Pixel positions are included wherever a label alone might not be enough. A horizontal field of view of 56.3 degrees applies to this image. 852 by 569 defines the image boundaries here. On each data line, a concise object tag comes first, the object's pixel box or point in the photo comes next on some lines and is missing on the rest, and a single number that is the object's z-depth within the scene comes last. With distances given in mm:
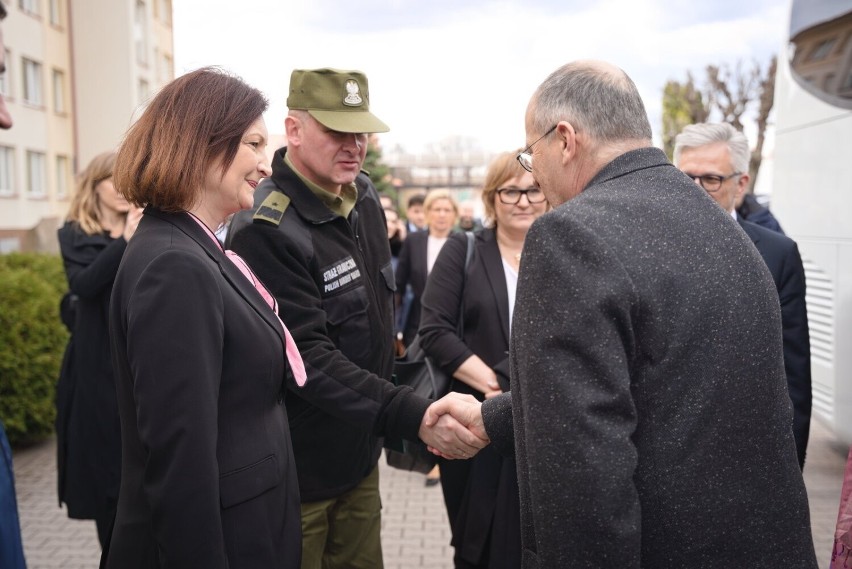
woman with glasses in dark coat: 3359
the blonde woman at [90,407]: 4172
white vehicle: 5613
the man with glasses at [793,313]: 3479
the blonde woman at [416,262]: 7453
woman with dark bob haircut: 1811
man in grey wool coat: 1573
